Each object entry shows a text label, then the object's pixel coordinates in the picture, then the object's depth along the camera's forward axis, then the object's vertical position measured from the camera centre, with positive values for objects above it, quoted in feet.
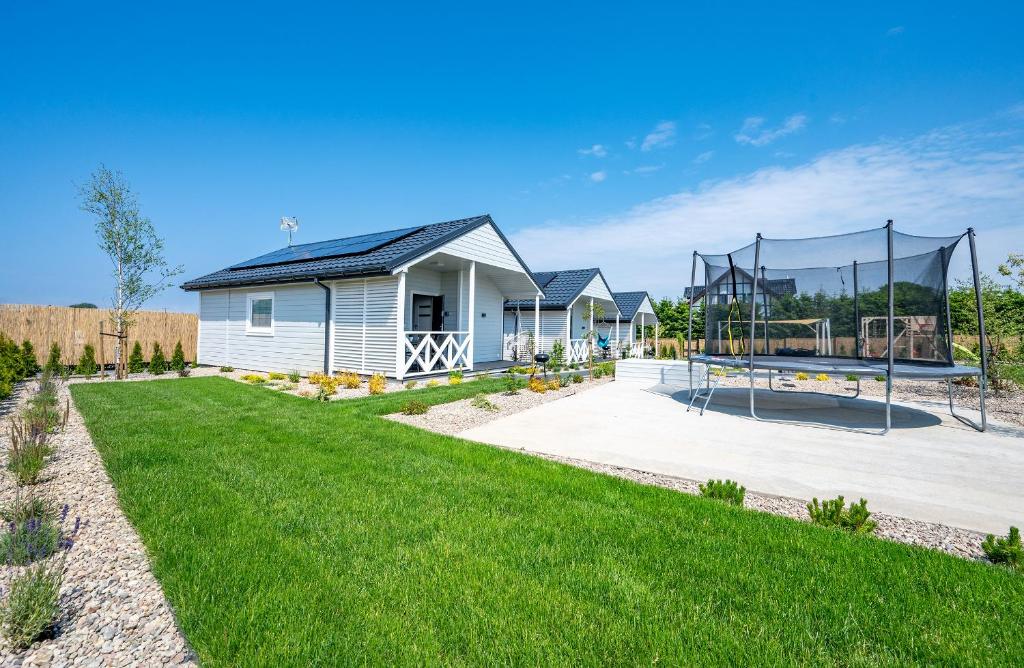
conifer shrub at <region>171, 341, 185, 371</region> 43.53 -2.31
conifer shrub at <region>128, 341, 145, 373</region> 42.50 -2.39
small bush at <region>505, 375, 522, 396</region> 29.91 -3.40
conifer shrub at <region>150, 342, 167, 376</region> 41.52 -2.64
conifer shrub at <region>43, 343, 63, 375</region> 37.91 -2.28
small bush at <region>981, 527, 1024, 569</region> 7.95 -3.98
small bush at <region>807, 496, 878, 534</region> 9.48 -4.05
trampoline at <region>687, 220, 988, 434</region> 22.85 +2.33
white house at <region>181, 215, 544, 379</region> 35.17 +3.57
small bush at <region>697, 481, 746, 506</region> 11.13 -4.08
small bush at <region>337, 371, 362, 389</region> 32.04 -3.27
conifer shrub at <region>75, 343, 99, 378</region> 38.81 -2.62
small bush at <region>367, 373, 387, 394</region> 29.53 -3.33
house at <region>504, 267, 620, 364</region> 60.49 +3.94
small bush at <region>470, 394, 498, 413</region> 24.29 -3.83
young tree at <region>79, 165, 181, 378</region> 39.34 +9.77
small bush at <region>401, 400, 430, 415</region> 22.38 -3.71
